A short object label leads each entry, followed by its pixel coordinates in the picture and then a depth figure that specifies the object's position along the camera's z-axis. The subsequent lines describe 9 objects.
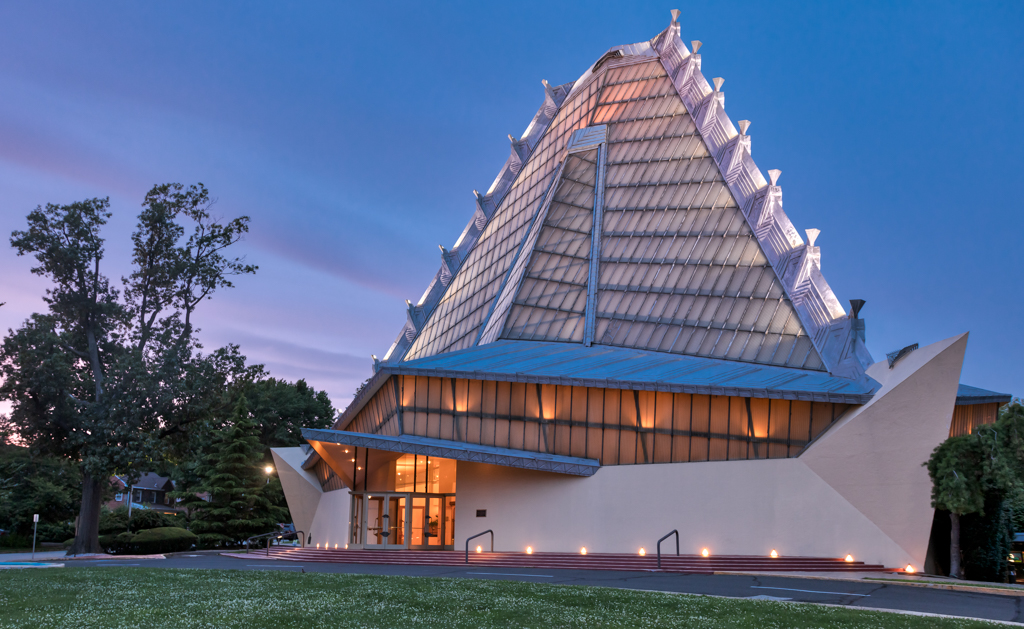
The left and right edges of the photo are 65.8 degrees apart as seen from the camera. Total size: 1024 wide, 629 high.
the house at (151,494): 106.25
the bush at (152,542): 45.25
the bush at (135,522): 54.19
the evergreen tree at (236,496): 56.25
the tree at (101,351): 39.19
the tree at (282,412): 83.31
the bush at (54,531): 56.72
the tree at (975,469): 22.06
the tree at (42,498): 53.97
